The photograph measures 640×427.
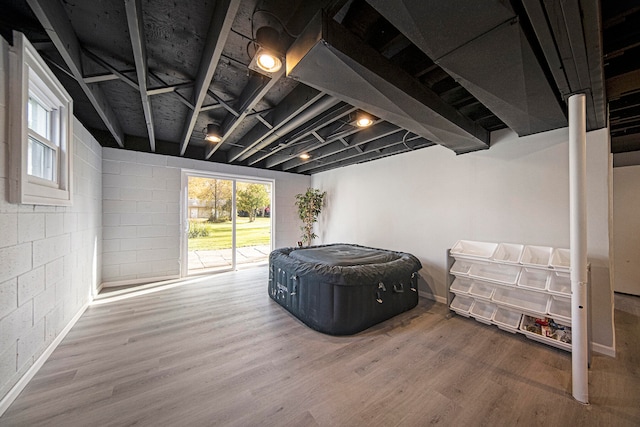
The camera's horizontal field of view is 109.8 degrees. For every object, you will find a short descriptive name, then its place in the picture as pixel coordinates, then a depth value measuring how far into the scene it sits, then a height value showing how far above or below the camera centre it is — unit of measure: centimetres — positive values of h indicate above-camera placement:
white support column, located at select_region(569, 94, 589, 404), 160 -19
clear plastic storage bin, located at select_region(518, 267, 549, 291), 238 -67
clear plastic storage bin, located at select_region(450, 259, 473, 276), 278 -66
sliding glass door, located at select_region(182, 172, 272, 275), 464 -14
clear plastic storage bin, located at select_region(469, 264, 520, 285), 250 -68
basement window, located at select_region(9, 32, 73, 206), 153 +71
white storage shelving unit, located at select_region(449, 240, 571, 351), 222 -79
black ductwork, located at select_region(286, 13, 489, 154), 133 +97
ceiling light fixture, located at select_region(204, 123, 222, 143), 321 +120
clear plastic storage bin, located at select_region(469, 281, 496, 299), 264 -90
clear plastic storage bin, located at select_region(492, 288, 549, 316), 232 -92
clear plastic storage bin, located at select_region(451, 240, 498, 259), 279 -43
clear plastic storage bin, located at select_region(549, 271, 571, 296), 216 -67
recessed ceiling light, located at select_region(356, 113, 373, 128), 253 +109
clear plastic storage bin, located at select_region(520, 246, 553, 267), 242 -43
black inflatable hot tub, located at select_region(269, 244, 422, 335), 246 -87
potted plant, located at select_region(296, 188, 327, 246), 564 +26
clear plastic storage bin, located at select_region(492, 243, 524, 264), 262 -43
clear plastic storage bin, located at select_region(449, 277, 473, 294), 279 -89
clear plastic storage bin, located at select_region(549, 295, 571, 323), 216 -91
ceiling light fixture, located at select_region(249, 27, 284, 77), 148 +111
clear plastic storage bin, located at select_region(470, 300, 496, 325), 261 -115
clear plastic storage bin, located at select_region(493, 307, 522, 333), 244 -116
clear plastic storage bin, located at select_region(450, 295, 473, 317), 279 -114
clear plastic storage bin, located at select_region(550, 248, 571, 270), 217 -43
